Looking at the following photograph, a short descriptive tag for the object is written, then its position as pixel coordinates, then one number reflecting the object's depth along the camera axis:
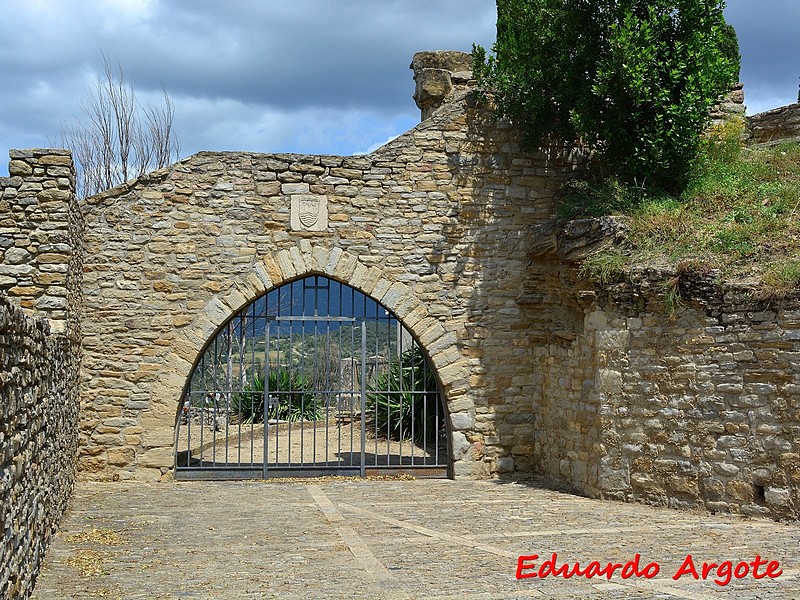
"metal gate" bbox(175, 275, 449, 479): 9.20
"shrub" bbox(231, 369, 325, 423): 13.98
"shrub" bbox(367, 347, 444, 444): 12.02
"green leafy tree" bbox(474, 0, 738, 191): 8.40
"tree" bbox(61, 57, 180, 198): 16.23
